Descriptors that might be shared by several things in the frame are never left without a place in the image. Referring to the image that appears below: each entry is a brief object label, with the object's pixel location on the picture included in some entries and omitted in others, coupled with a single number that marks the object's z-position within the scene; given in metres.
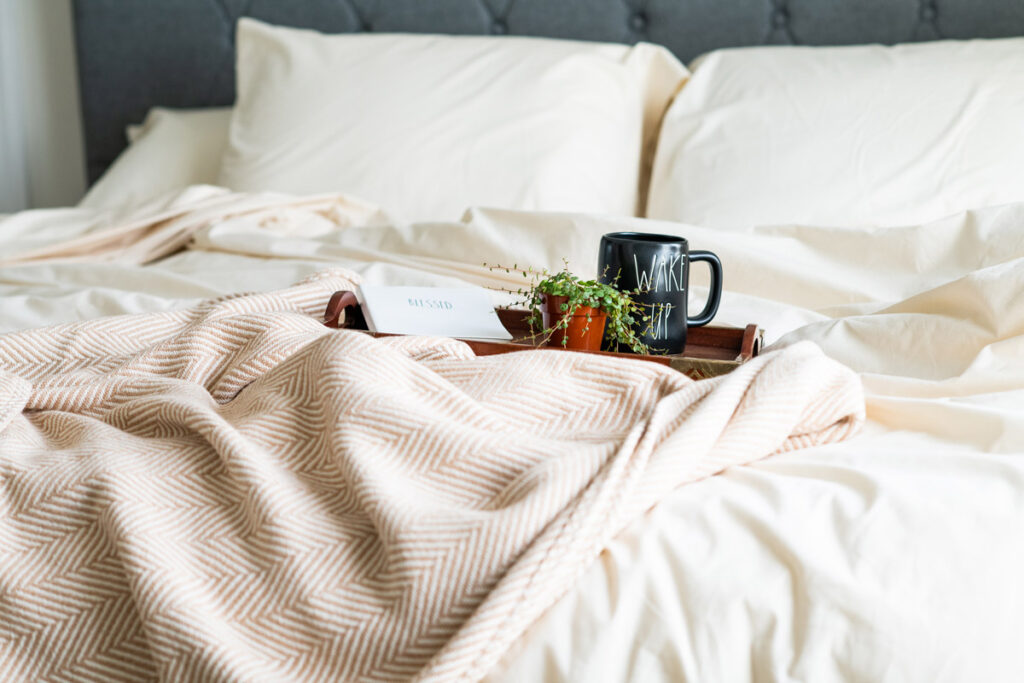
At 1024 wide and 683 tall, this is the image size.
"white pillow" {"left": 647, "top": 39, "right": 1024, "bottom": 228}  1.54
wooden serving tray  0.86
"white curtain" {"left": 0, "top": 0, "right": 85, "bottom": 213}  2.62
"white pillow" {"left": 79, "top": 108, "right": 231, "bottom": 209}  2.05
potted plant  0.92
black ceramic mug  0.95
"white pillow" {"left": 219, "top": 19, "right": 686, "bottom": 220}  1.81
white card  1.01
